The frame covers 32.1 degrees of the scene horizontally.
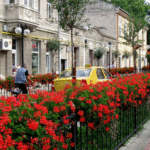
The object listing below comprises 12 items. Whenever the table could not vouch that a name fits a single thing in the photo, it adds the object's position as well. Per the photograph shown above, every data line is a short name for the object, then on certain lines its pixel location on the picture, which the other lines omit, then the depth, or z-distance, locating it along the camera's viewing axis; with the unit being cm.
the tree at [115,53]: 3451
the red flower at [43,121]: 259
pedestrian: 1059
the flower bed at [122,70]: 2702
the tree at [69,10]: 1198
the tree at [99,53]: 2922
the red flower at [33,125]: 243
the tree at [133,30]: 1979
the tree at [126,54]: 3881
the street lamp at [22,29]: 1535
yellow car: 1045
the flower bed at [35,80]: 1102
